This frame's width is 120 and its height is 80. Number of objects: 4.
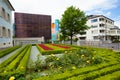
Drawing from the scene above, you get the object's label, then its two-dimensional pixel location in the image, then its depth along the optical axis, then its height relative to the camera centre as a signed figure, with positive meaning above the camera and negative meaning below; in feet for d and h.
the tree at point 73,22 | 43.51 +11.24
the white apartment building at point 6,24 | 31.82 +8.47
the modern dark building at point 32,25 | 104.52 +23.00
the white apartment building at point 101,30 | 84.40 +12.14
